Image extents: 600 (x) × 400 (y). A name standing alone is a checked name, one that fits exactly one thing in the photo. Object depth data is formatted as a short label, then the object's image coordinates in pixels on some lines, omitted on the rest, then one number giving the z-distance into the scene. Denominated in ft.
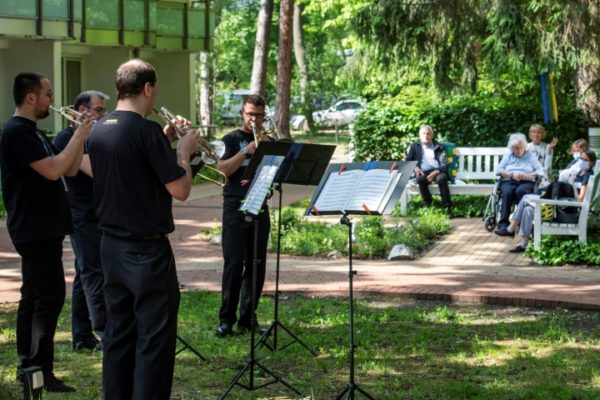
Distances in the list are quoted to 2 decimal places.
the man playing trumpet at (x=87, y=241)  26.32
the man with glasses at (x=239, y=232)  27.48
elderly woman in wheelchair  48.80
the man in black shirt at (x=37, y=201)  21.72
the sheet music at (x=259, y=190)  23.40
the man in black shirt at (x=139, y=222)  18.67
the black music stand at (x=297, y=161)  24.57
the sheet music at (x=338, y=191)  22.16
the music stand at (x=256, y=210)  23.30
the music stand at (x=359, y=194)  21.61
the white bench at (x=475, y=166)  56.85
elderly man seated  55.31
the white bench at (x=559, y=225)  42.11
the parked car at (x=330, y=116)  164.14
